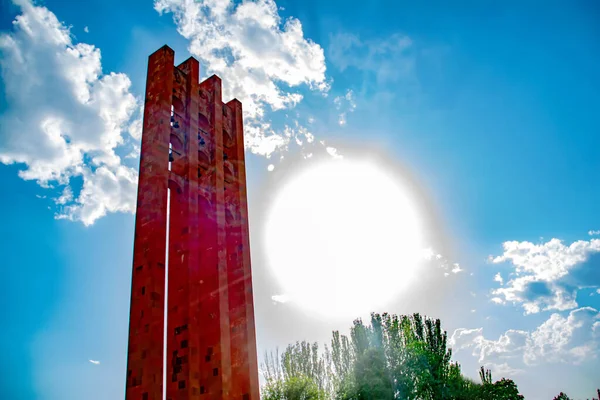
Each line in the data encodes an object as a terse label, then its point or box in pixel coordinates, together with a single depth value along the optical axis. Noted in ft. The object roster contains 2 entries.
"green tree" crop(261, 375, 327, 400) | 85.46
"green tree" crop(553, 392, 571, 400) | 113.50
